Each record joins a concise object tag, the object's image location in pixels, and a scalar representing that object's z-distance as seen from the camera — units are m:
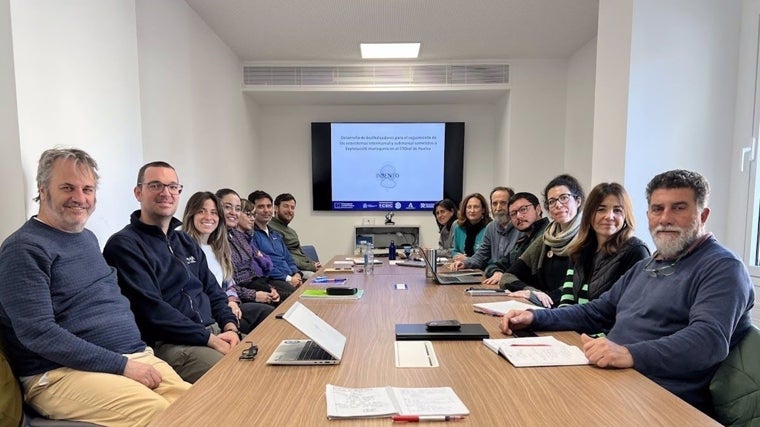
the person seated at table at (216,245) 2.63
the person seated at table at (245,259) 3.09
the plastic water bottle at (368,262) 2.86
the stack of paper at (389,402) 0.95
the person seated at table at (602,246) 1.83
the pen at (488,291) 2.19
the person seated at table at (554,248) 2.38
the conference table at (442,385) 0.95
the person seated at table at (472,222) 4.11
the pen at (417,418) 0.93
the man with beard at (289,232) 4.23
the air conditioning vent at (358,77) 5.01
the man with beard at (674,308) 1.20
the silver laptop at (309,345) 1.22
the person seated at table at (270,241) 3.64
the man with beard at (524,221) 2.88
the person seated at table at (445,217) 4.86
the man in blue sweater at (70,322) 1.38
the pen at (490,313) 1.77
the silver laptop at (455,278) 2.49
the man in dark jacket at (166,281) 1.82
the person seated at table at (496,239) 3.26
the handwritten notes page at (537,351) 1.24
